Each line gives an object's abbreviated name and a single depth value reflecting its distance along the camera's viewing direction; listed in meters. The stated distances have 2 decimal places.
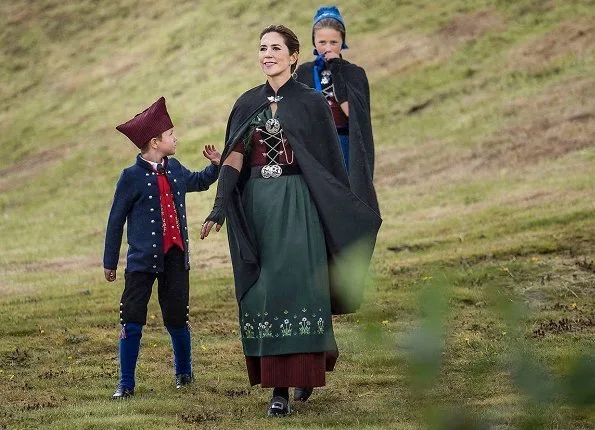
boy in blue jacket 15.16
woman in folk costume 13.44
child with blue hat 18.28
